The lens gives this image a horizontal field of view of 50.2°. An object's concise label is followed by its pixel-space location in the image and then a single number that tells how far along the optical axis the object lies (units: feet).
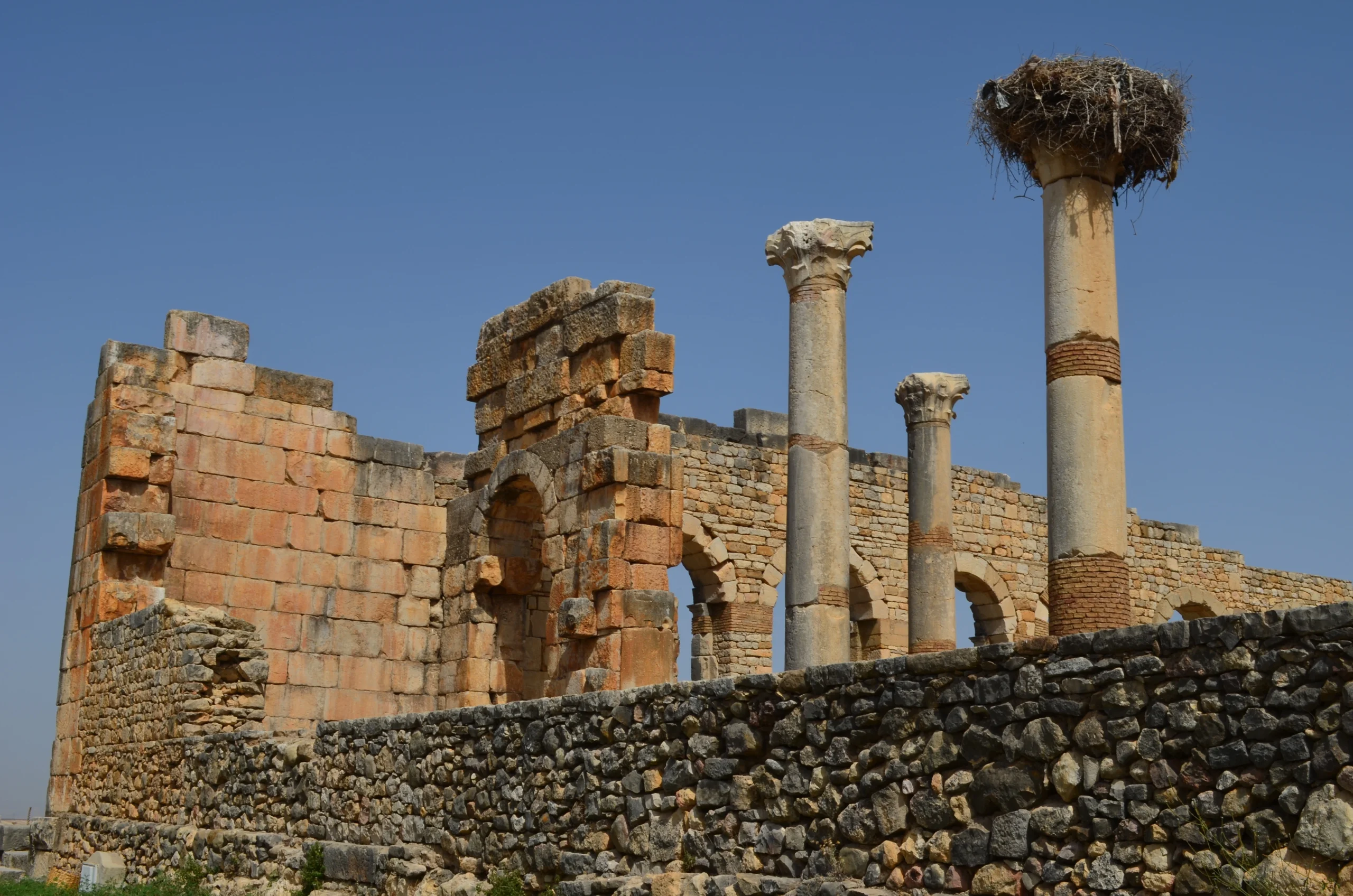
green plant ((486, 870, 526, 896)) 26.40
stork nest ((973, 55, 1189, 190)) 34.73
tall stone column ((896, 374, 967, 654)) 58.29
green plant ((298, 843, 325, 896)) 32.14
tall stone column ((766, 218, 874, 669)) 44.14
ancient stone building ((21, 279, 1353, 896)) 38.34
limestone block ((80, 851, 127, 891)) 41.57
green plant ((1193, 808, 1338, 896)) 14.57
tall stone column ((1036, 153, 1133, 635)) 32.91
